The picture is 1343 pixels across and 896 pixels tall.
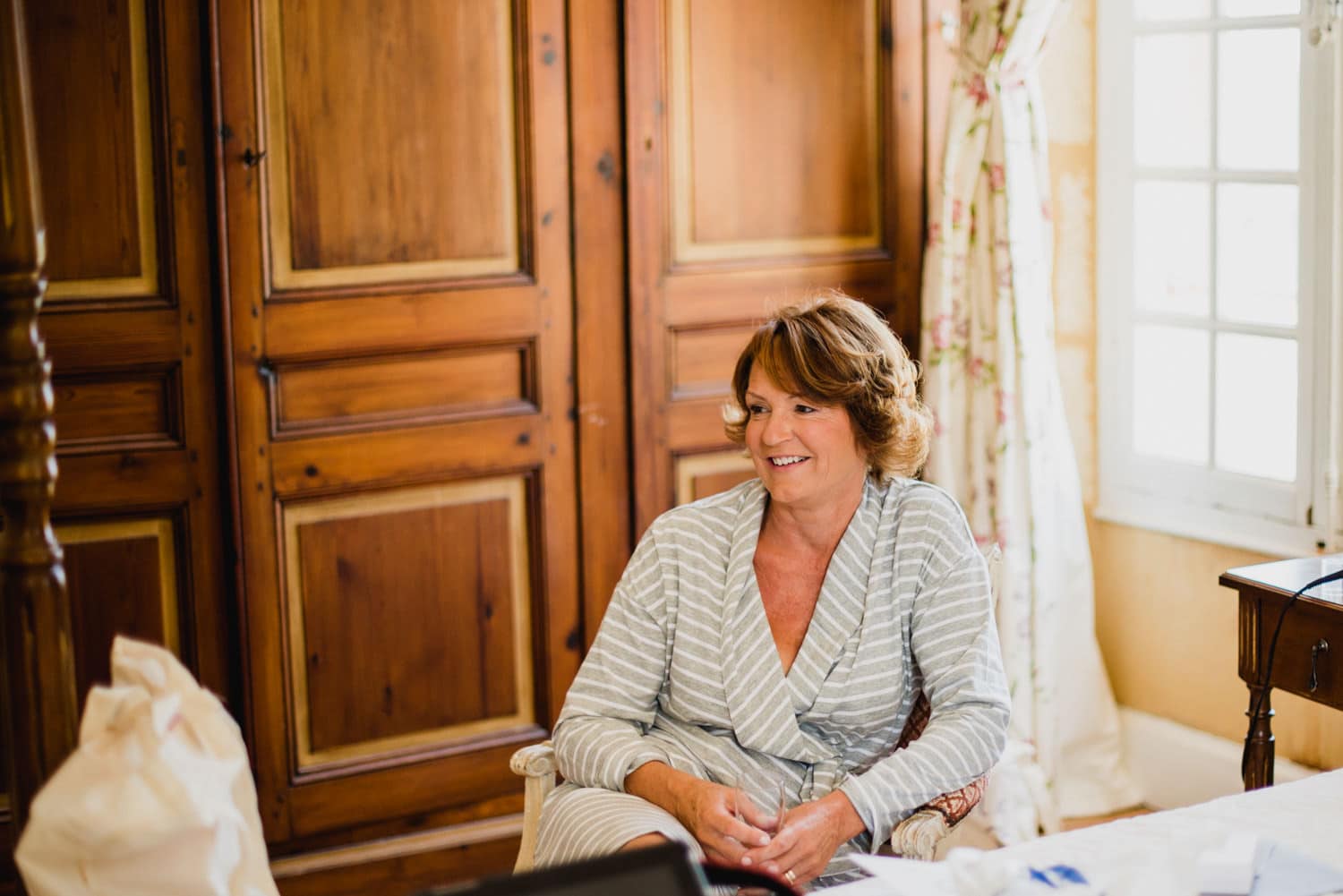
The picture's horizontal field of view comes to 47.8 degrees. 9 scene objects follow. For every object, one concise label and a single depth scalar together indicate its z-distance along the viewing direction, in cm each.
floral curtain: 333
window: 308
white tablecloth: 145
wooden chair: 200
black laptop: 113
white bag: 135
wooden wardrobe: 282
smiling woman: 211
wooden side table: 232
